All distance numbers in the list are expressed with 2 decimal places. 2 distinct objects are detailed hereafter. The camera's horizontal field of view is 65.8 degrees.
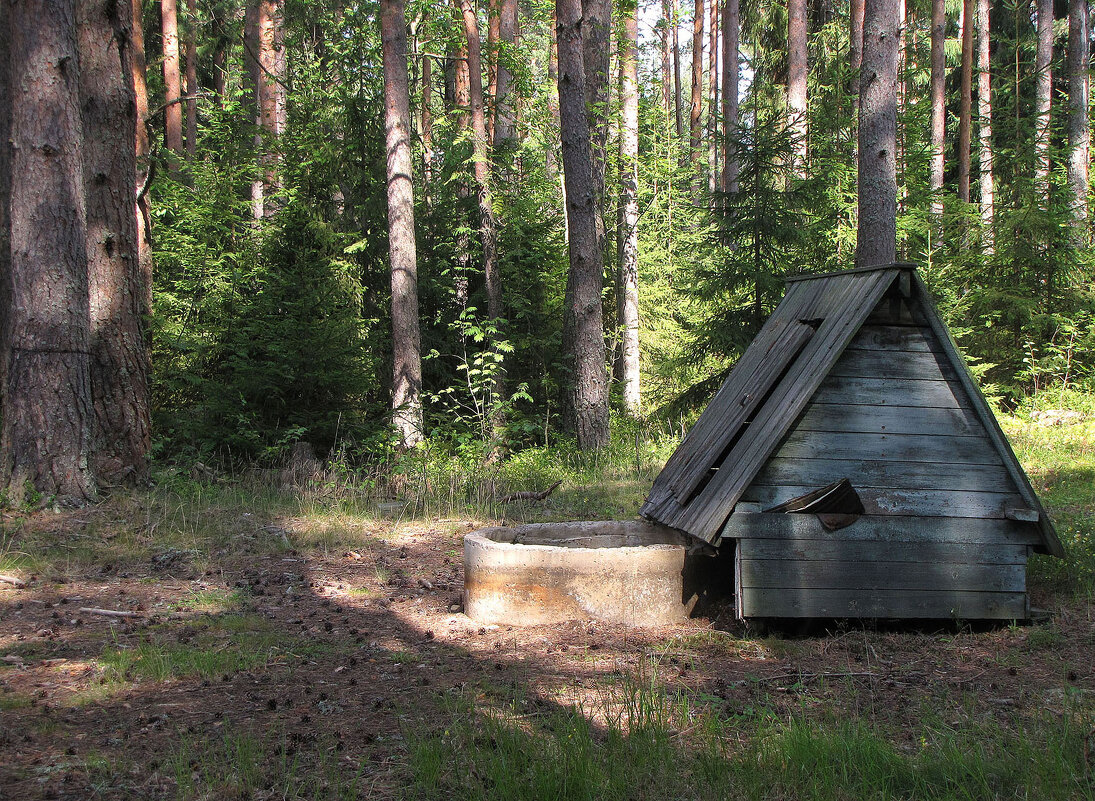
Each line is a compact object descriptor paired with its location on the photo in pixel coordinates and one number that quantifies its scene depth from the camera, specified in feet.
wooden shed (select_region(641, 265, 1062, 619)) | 18.16
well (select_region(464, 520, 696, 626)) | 19.60
